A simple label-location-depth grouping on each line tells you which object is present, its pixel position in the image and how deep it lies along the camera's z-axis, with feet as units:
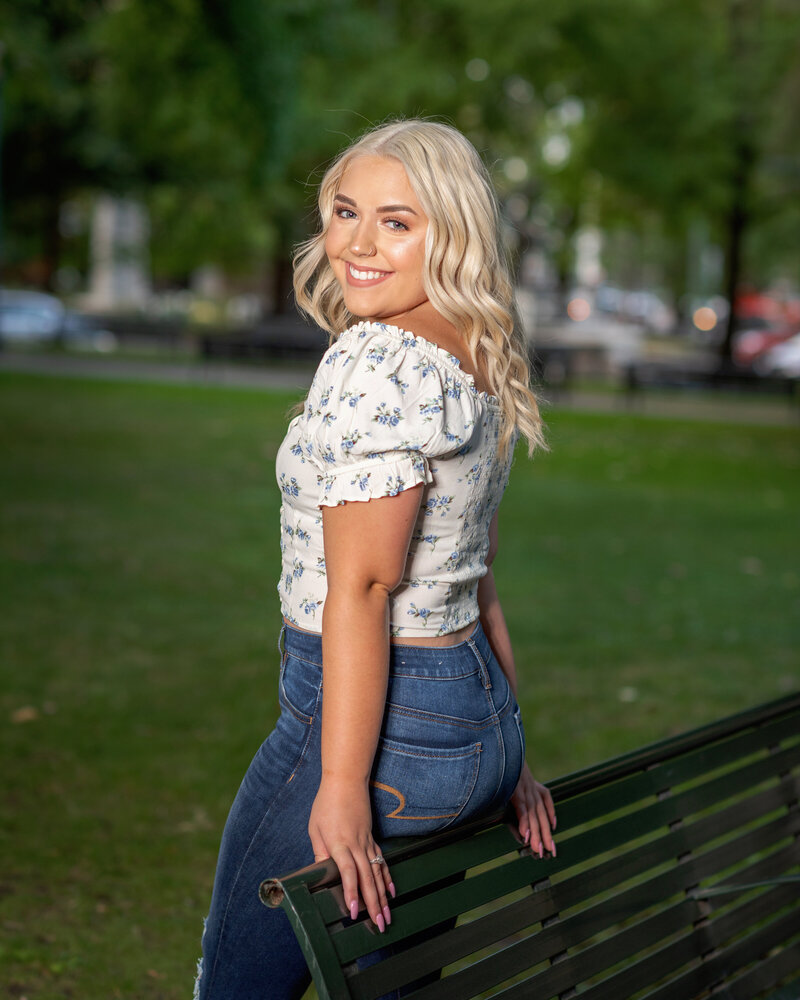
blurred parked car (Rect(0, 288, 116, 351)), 121.19
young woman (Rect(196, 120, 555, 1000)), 6.29
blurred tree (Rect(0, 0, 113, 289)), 37.37
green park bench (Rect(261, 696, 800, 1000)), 6.49
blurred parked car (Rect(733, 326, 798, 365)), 125.66
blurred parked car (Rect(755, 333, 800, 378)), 109.23
